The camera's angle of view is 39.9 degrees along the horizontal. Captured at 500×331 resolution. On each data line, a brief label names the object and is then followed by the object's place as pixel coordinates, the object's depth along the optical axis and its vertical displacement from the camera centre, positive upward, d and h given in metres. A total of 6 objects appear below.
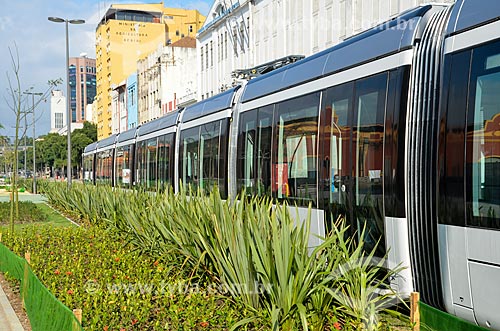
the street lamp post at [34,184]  53.13 -0.40
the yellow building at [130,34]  119.25 +24.96
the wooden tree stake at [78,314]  5.65 -1.12
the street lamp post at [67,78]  34.60 +4.84
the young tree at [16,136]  16.01 +1.03
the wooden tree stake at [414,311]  5.76 -1.17
